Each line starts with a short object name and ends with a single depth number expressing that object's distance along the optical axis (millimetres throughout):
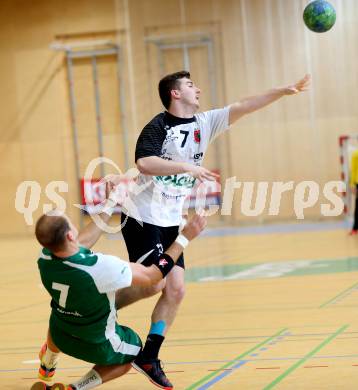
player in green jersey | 9508
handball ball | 17250
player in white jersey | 11508
